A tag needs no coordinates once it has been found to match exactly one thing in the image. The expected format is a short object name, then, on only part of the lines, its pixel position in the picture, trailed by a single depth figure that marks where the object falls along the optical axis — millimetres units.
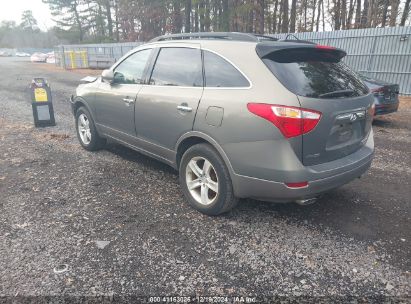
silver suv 2852
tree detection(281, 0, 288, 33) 28516
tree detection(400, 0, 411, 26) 24345
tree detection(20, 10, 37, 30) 104000
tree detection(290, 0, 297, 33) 26706
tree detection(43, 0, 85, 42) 60375
